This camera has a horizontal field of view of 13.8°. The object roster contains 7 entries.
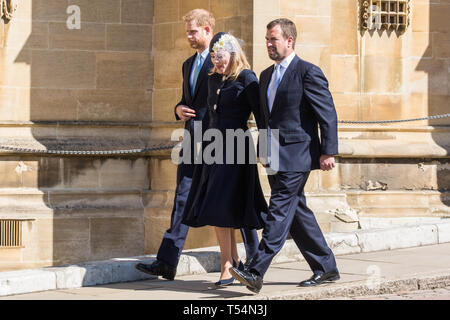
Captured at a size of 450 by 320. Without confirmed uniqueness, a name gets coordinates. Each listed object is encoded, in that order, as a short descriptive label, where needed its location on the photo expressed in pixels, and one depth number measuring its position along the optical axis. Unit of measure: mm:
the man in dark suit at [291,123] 11828
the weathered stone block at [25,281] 11828
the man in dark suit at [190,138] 12961
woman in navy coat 12094
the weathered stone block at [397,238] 16047
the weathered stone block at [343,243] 15617
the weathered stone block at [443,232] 16984
